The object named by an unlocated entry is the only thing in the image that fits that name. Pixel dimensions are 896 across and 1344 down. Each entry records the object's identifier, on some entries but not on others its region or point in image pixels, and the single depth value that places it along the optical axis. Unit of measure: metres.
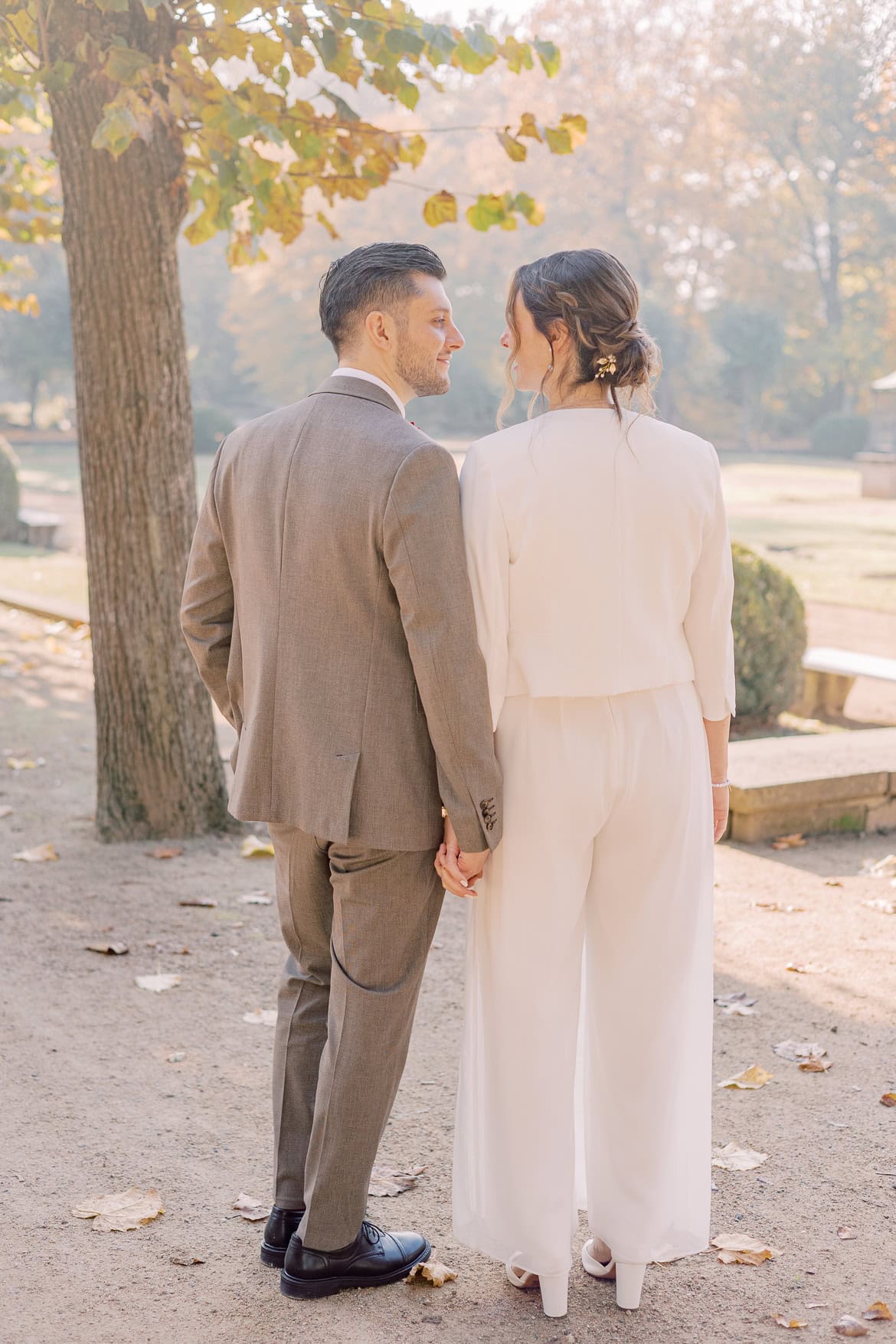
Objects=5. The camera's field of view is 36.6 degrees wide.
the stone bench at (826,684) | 8.62
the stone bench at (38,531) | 18.16
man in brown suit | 2.35
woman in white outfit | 2.35
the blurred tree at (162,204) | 4.82
